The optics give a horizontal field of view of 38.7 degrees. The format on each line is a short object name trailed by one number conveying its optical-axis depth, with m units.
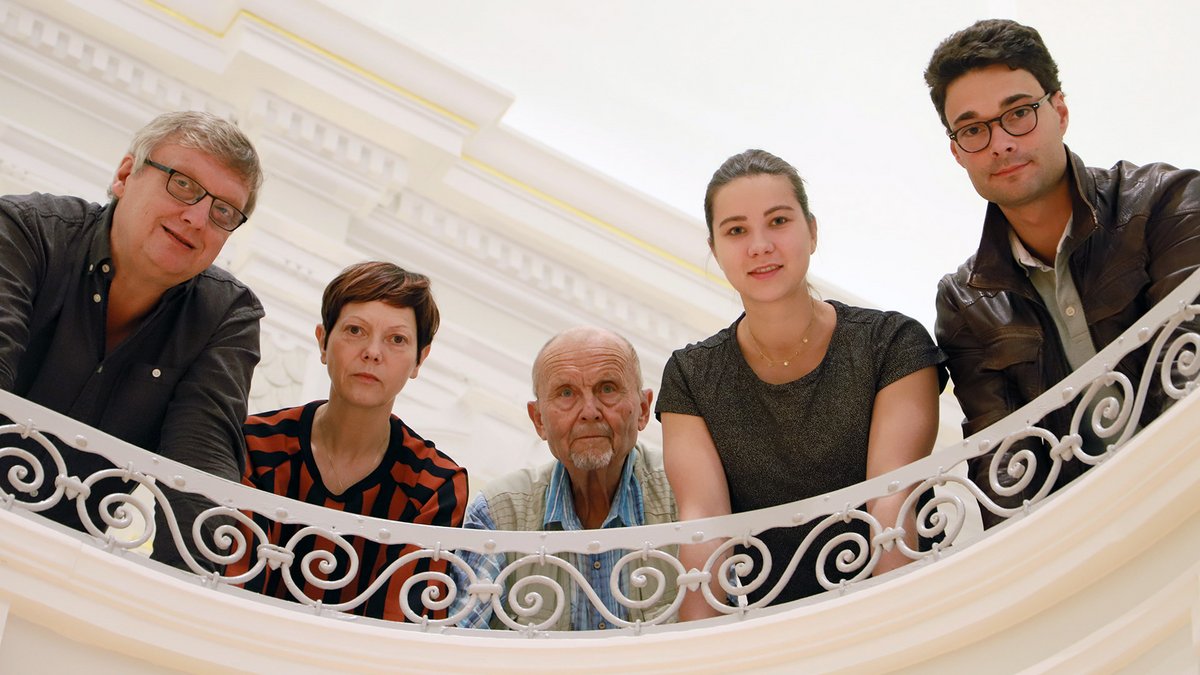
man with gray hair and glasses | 4.46
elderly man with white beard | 4.74
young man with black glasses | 4.33
